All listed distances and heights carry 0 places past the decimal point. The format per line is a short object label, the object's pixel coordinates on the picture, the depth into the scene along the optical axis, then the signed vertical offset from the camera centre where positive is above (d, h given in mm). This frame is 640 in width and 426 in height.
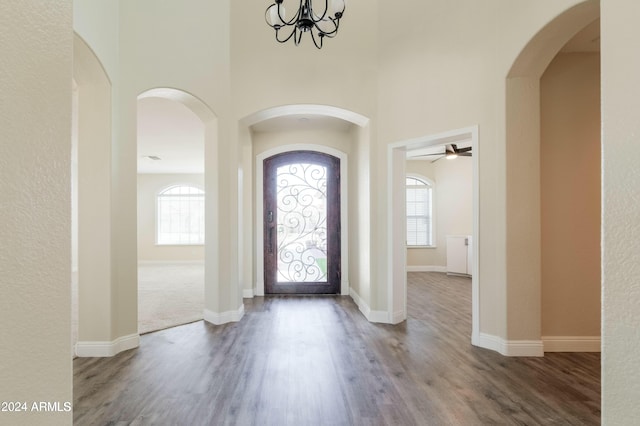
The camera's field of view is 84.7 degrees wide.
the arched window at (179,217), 11023 -112
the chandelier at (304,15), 2709 +1599
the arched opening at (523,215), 3184 -15
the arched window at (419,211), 8805 +59
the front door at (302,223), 5934 -164
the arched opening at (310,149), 5394 +762
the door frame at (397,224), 4215 -130
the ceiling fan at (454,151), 6395 +1158
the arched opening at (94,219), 3240 -52
